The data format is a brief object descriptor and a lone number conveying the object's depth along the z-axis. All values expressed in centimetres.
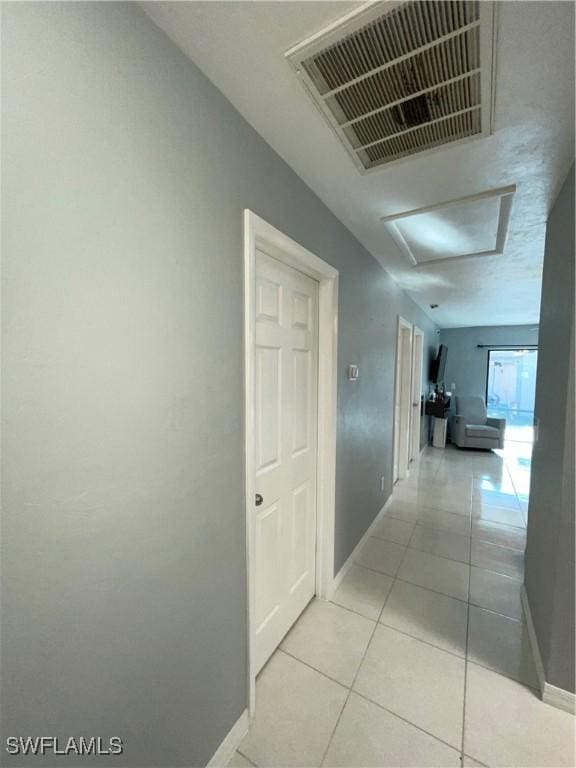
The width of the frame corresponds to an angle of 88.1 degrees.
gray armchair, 566
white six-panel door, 146
